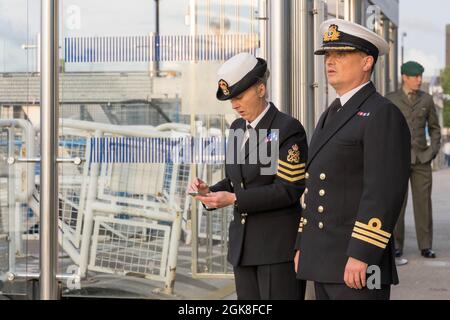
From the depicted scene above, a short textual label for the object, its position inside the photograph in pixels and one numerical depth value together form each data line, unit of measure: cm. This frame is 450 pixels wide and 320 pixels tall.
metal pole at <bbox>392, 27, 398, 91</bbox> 1104
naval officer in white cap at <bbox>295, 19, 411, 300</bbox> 413
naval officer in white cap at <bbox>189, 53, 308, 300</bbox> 494
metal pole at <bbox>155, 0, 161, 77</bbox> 725
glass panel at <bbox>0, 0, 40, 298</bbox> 743
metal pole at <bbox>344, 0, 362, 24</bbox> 878
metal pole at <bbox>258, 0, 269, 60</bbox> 705
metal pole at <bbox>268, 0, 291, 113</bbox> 699
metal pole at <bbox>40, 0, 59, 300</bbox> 729
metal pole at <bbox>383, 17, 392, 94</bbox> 1063
